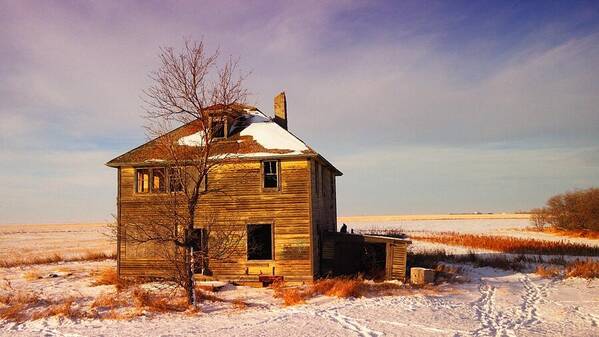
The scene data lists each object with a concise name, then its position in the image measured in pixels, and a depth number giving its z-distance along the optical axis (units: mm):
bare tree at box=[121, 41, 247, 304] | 14898
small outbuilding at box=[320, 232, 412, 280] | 19375
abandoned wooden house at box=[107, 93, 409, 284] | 18766
